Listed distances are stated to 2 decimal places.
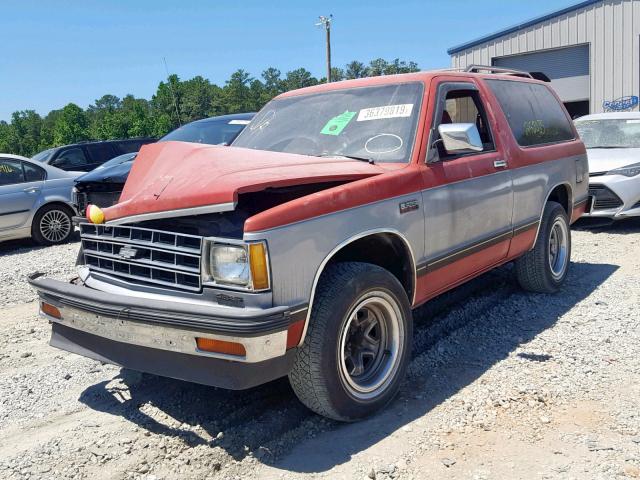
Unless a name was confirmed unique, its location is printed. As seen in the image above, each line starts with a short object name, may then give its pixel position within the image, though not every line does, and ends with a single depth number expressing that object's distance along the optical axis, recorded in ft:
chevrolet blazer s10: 9.82
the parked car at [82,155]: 42.09
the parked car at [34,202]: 32.14
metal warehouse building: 66.44
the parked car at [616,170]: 28.04
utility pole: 114.55
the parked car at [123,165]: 22.95
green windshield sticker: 14.32
